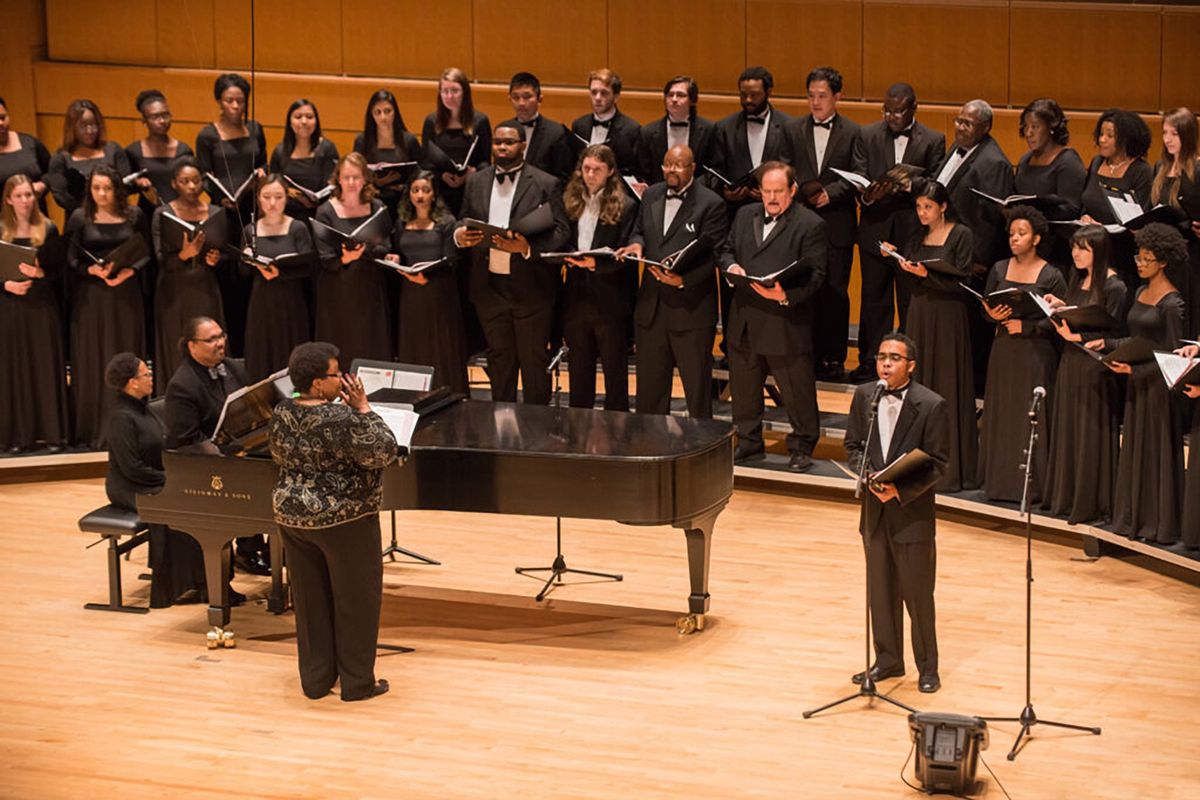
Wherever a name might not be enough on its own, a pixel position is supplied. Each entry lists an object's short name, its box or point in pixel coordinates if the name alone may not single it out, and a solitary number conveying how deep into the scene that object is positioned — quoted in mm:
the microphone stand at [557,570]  13539
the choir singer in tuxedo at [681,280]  15953
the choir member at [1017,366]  14609
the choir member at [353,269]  16562
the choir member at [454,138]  17141
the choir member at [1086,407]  14180
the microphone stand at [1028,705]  10361
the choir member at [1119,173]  14859
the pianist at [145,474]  13211
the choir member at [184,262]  16687
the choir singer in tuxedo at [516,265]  16297
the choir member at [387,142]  17147
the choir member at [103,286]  16844
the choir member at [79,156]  17328
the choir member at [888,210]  16234
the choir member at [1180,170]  14500
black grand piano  11828
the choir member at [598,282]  16156
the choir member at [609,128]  17031
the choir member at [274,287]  16547
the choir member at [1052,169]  15227
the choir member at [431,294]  16625
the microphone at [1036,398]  10234
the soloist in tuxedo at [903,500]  11234
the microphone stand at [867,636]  11008
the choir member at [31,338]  16781
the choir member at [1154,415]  13641
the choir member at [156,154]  17453
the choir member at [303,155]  17219
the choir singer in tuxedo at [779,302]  15656
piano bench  13250
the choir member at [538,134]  17078
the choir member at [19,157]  17297
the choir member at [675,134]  16812
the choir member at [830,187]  16531
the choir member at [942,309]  15219
